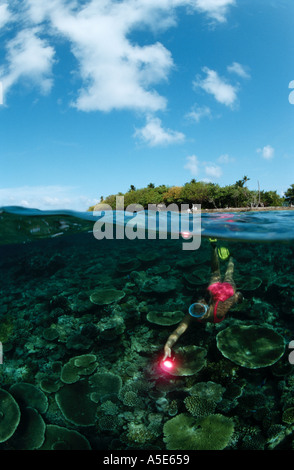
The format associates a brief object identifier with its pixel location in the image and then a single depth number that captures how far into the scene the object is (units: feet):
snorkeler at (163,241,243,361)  18.86
